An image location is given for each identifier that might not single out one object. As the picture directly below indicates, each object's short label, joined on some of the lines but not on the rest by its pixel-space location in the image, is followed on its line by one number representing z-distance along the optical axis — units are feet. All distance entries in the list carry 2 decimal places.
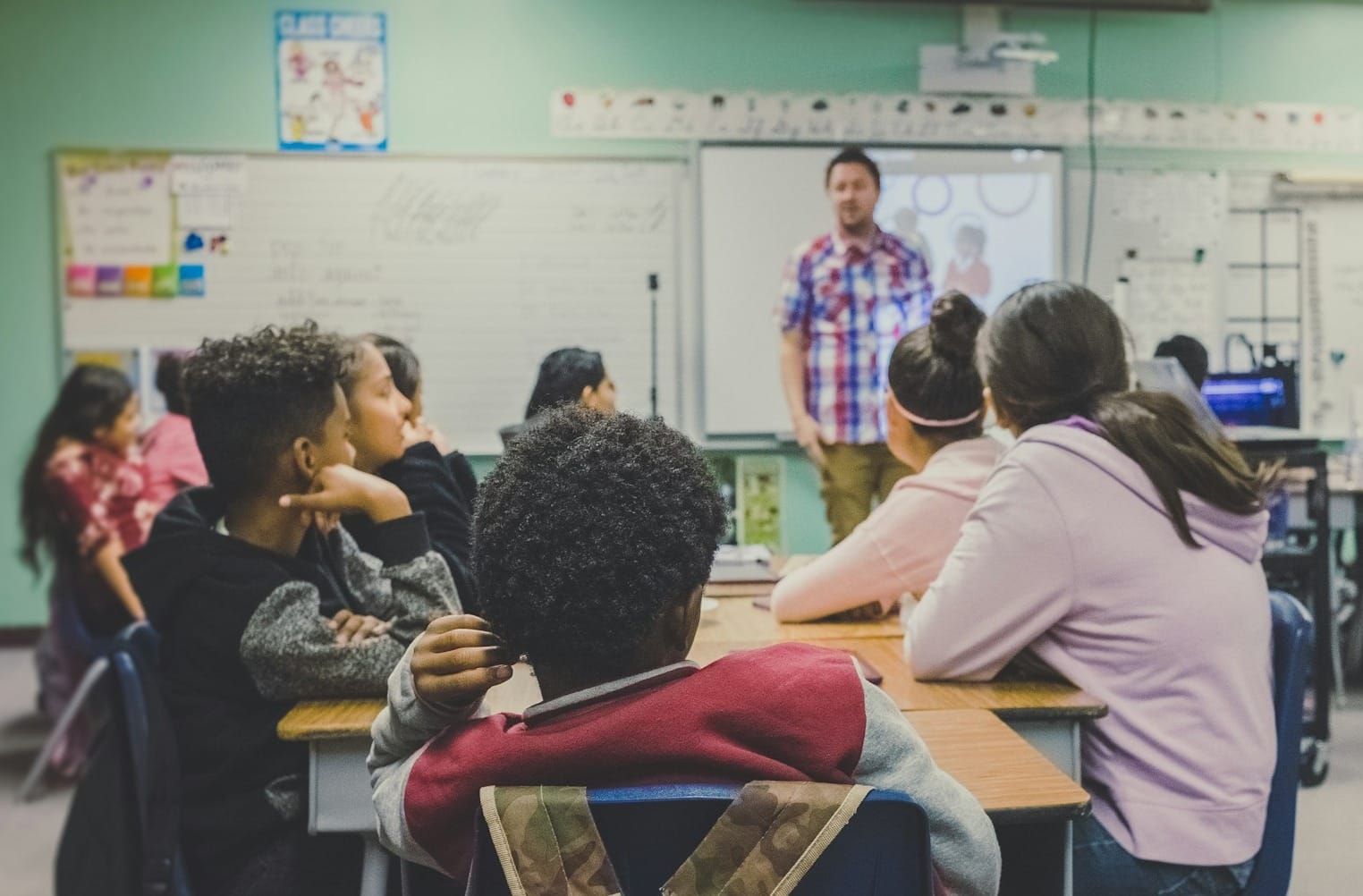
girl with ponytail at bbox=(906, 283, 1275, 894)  4.62
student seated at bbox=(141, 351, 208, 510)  11.52
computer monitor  12.00
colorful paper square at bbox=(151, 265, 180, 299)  15.40
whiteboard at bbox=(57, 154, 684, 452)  15.46
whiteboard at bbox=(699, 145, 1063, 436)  16.10
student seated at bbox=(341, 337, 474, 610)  6.41
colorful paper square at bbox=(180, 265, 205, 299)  15.46
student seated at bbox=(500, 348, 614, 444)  9.54
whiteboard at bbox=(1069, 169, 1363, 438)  17.04
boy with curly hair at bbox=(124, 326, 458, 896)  5.02
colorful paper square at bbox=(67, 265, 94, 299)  15.43
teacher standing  14.37
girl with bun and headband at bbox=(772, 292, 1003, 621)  6.29
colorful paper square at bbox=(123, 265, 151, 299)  15.40
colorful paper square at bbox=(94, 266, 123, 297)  15.39
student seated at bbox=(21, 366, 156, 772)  11.14
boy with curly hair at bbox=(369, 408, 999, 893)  2.79
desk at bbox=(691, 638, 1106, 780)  4.73
